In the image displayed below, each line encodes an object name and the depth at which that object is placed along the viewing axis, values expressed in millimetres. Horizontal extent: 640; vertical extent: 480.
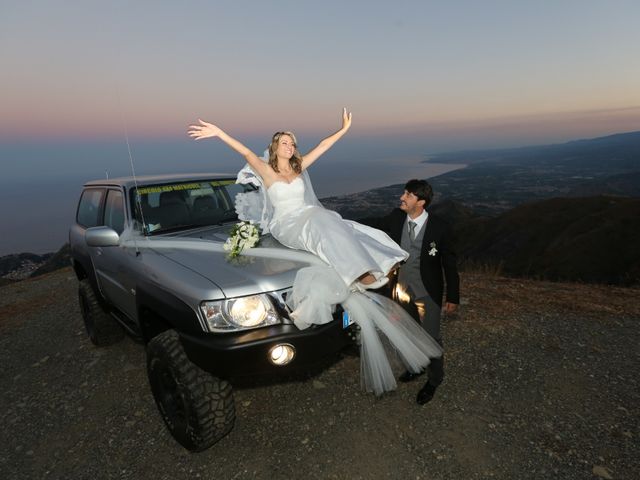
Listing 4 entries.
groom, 3006
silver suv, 2285
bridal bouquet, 2885
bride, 2500
